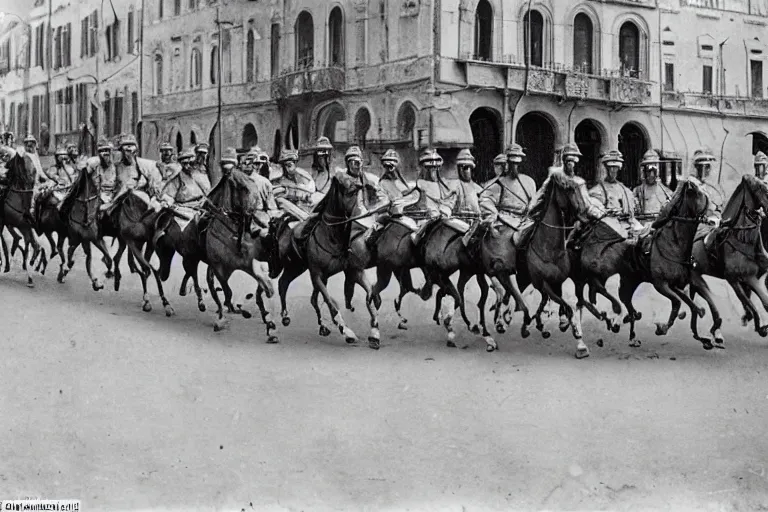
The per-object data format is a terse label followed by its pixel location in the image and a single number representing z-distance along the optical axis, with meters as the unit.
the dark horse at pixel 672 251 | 11.33
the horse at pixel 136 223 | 14.66
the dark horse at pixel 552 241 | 11.36
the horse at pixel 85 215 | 15.23
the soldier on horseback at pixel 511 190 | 13.84
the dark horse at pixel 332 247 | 12.03
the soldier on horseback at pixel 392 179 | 14.00
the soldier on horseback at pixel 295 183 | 14.73
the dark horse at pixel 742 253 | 11.46
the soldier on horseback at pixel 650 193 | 13.70
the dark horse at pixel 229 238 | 12.52
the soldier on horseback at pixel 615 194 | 13.45
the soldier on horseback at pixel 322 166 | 14.56
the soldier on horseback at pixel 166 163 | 16.42
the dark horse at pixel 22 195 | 15.88
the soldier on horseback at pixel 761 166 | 12.53
